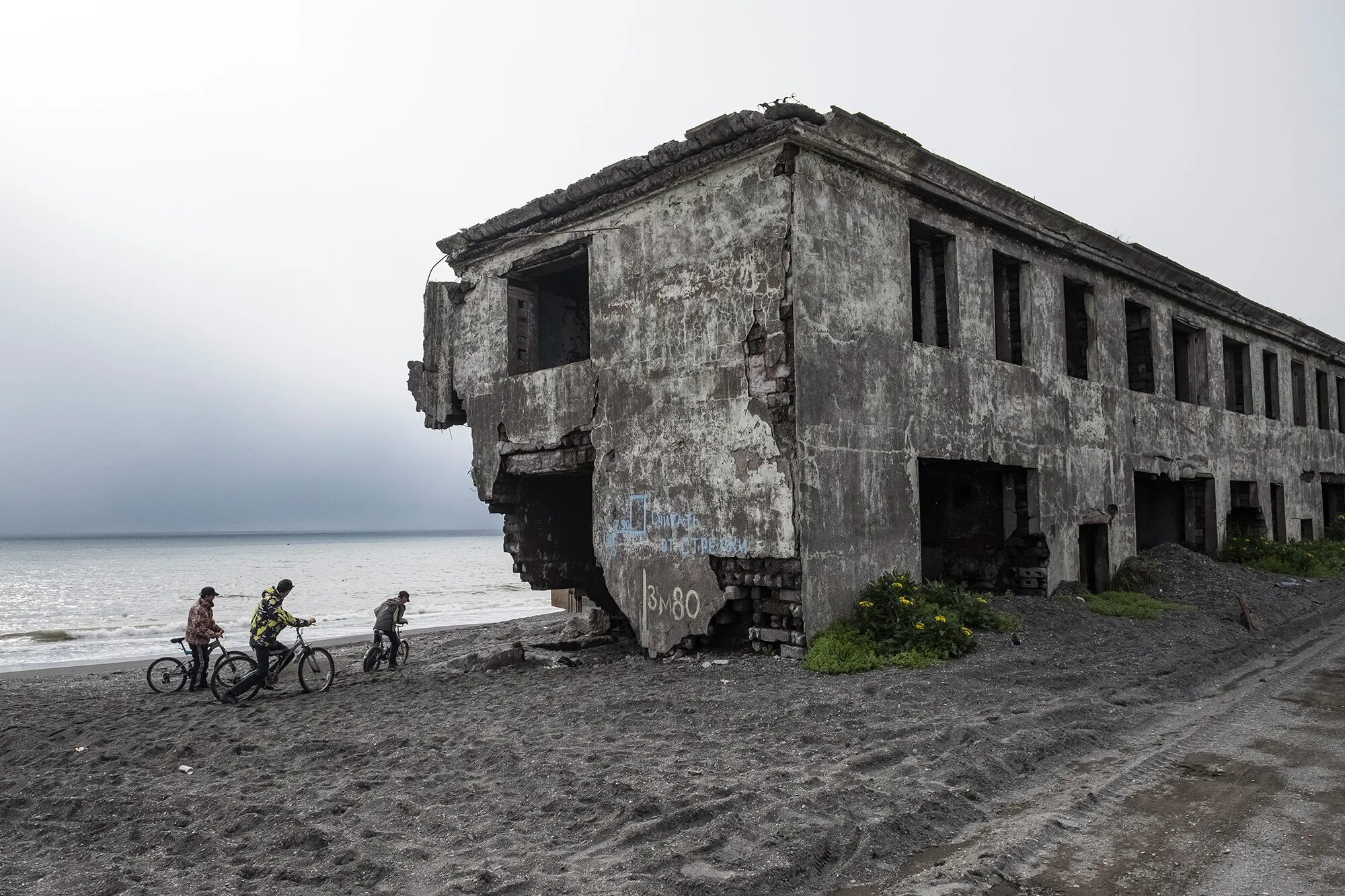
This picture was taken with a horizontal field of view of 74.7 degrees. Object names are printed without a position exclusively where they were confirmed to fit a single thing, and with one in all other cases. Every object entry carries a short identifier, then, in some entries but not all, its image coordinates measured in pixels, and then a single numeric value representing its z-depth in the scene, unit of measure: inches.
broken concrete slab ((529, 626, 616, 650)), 505.0
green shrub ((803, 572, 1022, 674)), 367.9
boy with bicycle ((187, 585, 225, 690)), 465.1
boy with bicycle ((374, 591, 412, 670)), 524.7
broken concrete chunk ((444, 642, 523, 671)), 474.6
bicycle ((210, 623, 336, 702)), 426.6
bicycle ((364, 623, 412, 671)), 521.0
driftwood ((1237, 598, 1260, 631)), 469.7
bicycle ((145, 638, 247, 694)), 470.0
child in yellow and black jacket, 415.2
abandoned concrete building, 398.0
